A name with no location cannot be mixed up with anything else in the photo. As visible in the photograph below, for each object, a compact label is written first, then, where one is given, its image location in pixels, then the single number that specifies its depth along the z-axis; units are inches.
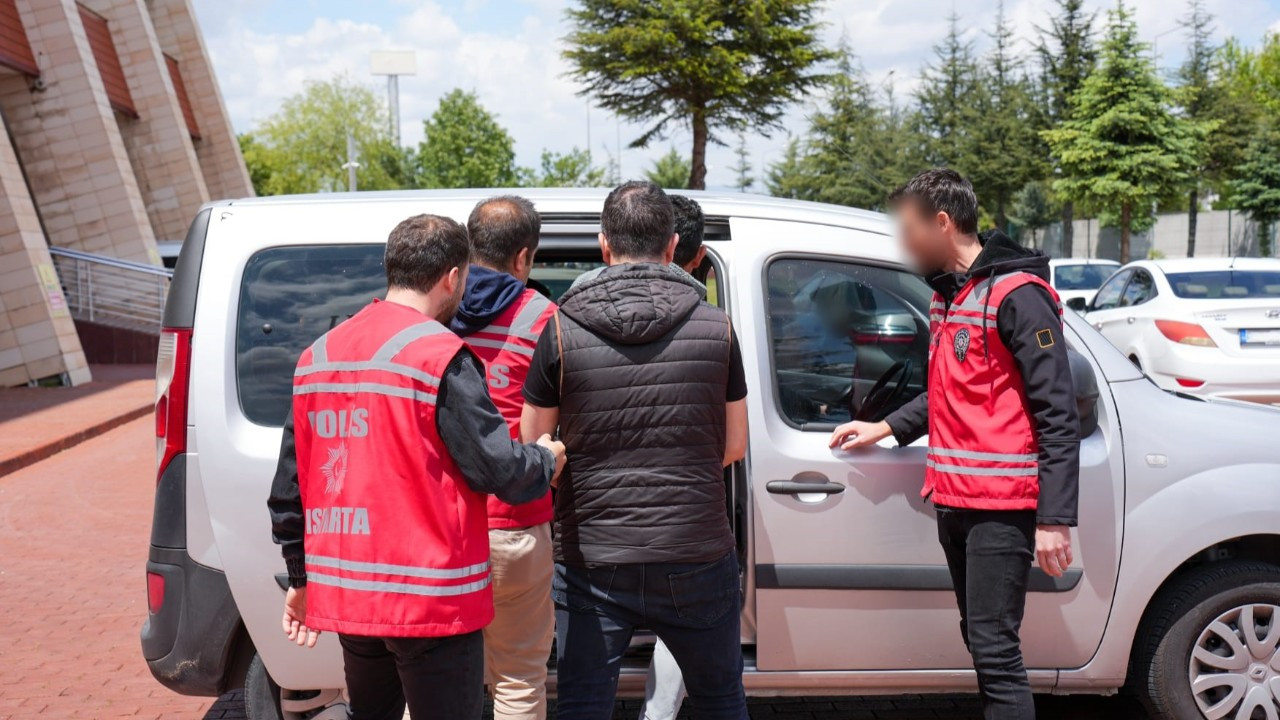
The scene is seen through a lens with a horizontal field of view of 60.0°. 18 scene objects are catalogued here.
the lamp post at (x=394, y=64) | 3043.8
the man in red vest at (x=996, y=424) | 115.3
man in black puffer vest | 101.0
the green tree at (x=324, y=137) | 2069.4
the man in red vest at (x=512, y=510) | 116.0
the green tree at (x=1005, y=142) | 1544.0
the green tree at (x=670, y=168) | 2792.8
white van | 131.0
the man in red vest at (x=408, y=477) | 94.3
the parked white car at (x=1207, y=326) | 403.5
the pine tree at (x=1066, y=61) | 1513.3
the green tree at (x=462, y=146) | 1967.3
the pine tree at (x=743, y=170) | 2687.0
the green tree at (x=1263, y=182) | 1498.5
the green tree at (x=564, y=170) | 2101.4
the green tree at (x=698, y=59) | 1203.9
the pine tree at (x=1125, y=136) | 1227.2
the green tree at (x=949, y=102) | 1616.6
